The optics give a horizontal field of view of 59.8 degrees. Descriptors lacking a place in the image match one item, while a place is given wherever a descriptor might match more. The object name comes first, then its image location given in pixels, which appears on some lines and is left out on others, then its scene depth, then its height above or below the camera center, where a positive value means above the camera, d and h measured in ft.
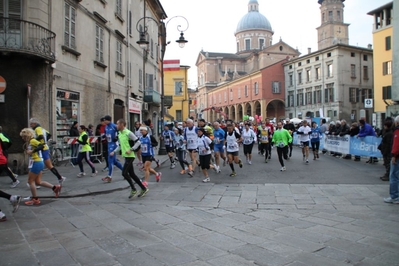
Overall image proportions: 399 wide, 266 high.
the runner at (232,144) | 37.55 -1.09
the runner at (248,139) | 46.80 -0.68
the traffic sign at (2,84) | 35.68 +5.27
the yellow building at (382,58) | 124.67 +27.88
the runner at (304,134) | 49.19 -0.06
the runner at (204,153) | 33.86 -1.84
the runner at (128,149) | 25.86 -1.09
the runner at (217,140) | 40.47 -0.68
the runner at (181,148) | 39.58 -1.61
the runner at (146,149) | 30.81 -1.31
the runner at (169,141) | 44.59 -0.85
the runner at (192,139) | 37.99 -0.51
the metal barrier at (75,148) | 43.72 -1.75
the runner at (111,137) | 33.54 -0.26
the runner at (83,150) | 35.42 -1.53
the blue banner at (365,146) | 46.24 -1.83
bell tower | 235.81 +76.28
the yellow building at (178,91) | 161.07 +20.66
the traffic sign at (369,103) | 89.07 +7.81
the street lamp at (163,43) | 52.13 +14.71
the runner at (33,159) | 23.61 -1.62
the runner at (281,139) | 40.78 -0.64
